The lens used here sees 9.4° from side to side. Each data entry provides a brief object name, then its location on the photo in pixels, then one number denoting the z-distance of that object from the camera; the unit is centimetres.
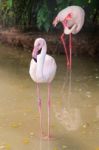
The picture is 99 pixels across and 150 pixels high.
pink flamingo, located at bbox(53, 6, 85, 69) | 1051
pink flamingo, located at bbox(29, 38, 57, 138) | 690
